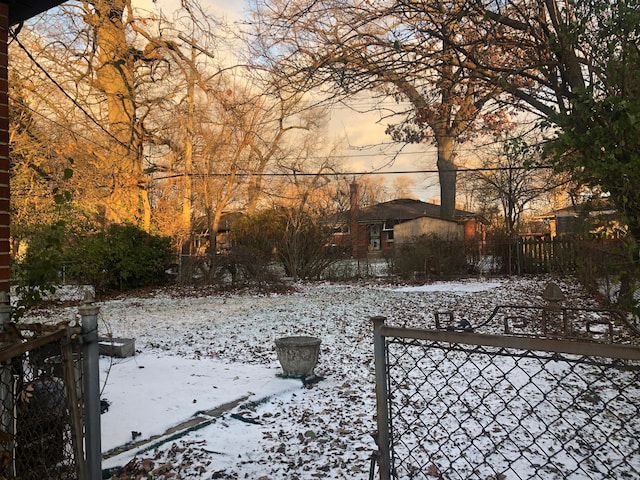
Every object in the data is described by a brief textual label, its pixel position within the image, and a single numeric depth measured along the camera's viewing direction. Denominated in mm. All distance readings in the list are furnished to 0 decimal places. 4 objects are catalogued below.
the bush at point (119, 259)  15591
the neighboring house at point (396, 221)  30050
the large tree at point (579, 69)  3371
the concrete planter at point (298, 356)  5500
